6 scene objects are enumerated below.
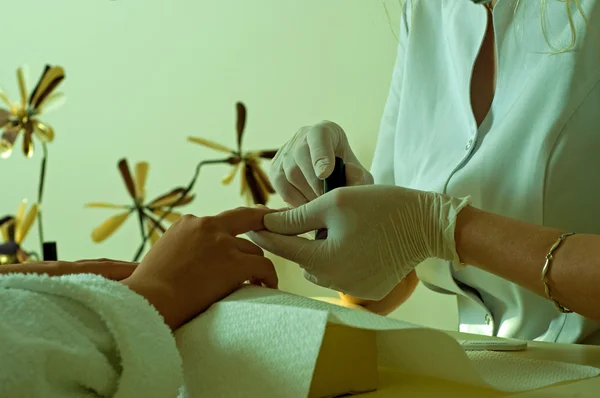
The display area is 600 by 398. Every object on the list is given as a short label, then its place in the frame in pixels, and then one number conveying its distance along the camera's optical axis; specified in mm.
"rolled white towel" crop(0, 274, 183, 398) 455
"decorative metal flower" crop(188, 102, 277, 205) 1925
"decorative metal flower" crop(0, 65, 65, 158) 1841
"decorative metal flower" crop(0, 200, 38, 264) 1845
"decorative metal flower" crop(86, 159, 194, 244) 1937
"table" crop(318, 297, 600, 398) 574
